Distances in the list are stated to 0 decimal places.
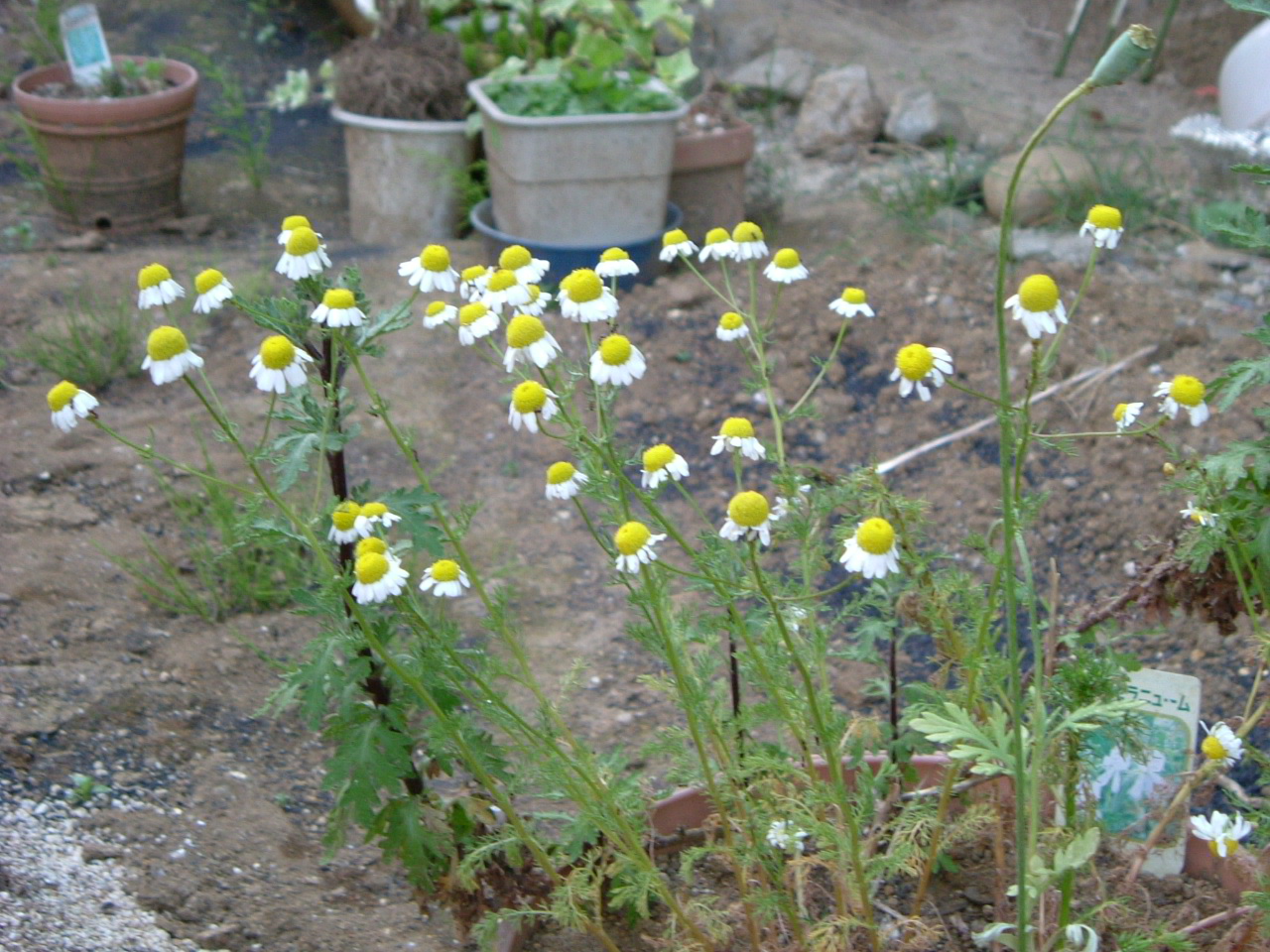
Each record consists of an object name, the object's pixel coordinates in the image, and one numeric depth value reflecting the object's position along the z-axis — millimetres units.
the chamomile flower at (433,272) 1495
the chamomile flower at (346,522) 1396
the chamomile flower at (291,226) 1423
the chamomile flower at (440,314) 1477
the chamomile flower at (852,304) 1613
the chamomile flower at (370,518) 1393
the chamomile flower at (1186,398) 1374
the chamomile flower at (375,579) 1292
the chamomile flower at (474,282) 1481
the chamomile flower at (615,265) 1490
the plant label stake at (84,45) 4410
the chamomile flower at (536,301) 1433
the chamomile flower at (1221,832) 1492
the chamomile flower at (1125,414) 1442
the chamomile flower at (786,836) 1494
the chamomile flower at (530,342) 1332
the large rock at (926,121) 4988
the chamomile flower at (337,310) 1352
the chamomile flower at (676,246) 1639
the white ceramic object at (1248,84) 4164
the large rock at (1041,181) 4059
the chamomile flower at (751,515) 1165
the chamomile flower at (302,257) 1405
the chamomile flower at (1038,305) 1093
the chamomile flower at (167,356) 1311
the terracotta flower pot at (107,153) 4258
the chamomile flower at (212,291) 1393
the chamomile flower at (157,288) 1419
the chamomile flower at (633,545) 1230
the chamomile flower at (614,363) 1298
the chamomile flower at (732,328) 1658
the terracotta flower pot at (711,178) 4191
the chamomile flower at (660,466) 1311
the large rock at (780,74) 5555
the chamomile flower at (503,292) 1403
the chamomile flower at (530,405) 1305
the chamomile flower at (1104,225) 1308
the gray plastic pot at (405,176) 4305
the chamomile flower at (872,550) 1178
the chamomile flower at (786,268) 1634
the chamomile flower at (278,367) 1316
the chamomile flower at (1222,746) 1420
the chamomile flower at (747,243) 1643
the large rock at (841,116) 5098
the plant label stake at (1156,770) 1700
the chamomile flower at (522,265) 1464
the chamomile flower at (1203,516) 1467
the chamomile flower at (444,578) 1396
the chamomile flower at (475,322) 1405
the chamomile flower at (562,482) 1369
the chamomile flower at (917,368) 1212
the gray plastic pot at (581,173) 3865
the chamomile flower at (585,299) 1342
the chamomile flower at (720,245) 1620
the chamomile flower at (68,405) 1374
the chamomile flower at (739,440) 1428
